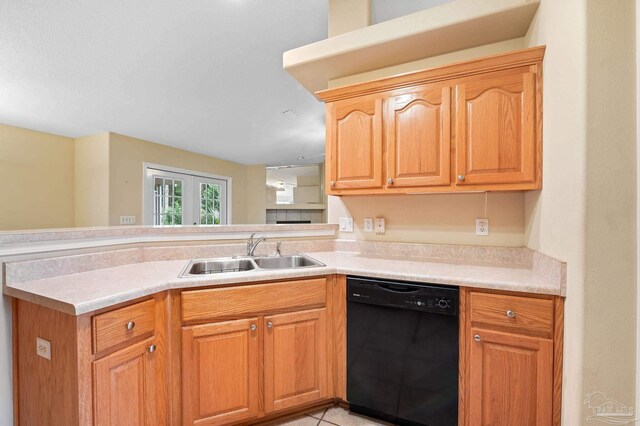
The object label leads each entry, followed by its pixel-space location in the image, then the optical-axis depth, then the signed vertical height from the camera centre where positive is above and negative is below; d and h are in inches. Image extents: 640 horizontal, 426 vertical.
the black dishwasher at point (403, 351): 53.6 -28.8
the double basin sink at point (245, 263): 71.3 -14.5
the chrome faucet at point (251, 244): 78.6 -9.7
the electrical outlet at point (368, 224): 85.7 -4.5
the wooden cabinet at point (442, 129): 58.6 +18.7
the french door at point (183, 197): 195.3 +9.8
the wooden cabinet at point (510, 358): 47.0 -26.2
